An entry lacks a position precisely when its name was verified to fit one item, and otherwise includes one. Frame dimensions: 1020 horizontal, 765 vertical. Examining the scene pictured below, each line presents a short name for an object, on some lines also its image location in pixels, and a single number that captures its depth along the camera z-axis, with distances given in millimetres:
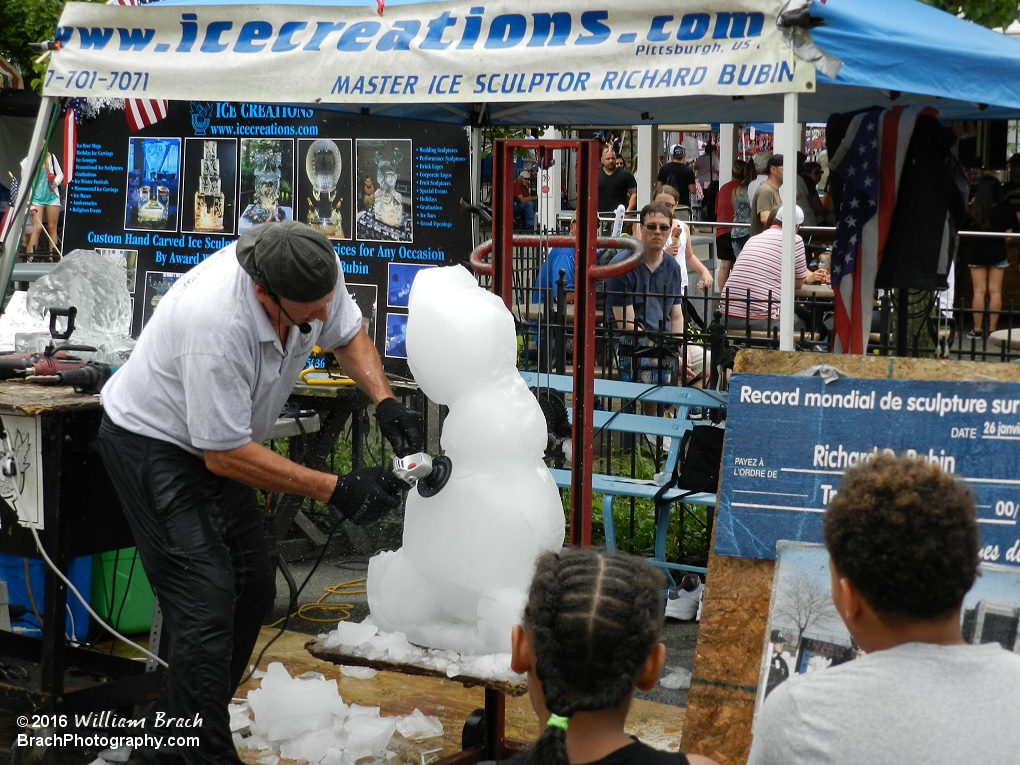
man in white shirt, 3424
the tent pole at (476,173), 6434
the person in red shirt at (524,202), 15688
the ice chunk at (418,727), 4281
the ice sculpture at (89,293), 5445
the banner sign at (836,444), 3154
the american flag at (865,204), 5324
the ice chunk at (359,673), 4883
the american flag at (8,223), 4965
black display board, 6535
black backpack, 5012
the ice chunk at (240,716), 4195
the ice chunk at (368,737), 4023
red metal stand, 4078
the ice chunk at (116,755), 4051
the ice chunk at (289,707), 4113
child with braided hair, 1911
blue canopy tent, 3746
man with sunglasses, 6895
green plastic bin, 5109
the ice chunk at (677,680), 4887
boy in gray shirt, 1690
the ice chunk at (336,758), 3955
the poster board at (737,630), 3246
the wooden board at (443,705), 4281
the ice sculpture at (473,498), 3738
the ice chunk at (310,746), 3992
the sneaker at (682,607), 5656
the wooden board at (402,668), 3453
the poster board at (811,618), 2832
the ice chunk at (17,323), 5195
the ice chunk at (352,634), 3775
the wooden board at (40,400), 3984
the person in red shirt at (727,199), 14414
